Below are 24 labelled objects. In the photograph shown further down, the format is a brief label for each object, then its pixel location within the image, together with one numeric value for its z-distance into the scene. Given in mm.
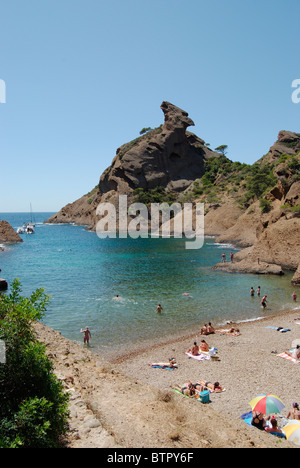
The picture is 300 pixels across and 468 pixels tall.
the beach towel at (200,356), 17094
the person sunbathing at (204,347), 17917
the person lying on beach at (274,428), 10281
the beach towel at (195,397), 12570
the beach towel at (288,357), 16088
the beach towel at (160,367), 15970
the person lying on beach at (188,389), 12920
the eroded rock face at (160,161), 111625
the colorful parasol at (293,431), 9516
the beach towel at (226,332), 20367
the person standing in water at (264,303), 26466
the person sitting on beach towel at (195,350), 17484
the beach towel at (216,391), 13375
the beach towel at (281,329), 20567
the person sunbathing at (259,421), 10484
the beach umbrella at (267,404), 10867
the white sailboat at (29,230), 109138
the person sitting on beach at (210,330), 20750
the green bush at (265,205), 53719
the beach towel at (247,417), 11008
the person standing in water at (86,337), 19156
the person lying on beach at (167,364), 16138
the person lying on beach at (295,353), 16344
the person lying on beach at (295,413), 10781
